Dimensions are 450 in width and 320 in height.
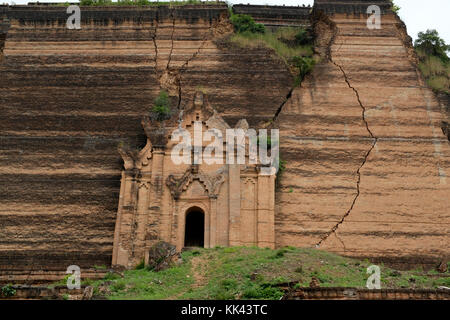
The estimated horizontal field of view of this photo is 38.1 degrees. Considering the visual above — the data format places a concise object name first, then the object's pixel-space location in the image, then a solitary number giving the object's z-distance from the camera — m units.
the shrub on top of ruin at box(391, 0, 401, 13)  31.25
